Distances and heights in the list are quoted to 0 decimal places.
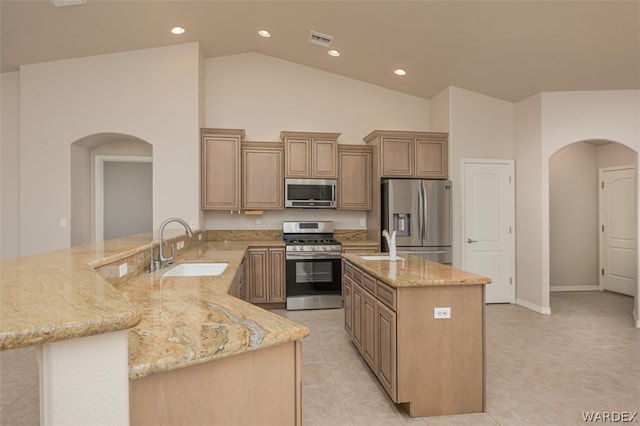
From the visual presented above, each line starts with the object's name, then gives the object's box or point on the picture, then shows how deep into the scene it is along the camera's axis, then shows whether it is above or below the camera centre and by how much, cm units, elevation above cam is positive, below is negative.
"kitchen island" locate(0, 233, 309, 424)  73 -39
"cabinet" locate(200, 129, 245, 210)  482 +60
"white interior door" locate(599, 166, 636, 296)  544 -31
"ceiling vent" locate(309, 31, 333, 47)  437 +218
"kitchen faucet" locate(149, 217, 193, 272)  249 -35
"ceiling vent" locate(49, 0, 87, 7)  330 +199
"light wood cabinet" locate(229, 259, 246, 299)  244 -58
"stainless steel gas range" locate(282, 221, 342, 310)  476 -85
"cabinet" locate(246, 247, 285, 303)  473 -84
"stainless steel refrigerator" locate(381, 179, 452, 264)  477 -8
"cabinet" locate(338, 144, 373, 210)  519 +51
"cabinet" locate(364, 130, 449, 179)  495 +81
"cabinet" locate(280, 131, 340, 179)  498 +82
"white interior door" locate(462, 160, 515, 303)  503 -20
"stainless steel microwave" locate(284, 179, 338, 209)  500 +27
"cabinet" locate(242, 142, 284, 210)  498 +52
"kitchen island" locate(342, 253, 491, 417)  226 -85
